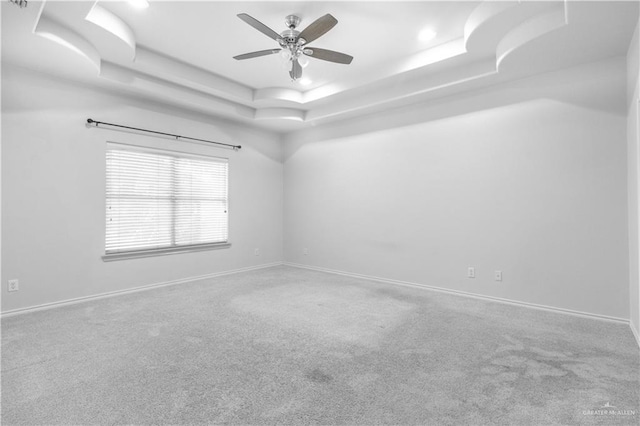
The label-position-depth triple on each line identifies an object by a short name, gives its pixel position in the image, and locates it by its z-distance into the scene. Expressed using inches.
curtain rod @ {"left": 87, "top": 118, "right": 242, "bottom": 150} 154.6
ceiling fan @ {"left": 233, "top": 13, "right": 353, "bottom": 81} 107.0
